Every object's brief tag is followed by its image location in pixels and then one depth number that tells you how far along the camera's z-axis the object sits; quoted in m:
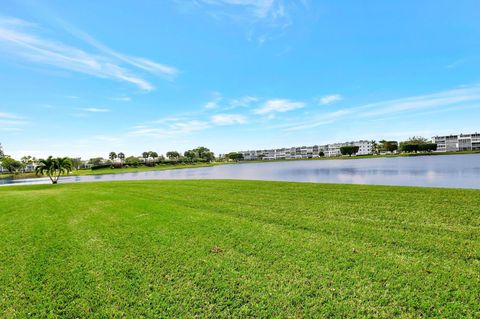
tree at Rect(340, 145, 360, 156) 128.50
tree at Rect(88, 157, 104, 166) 160.27
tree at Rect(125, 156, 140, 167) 114.00
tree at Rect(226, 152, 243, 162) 189.84
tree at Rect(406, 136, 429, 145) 131.11
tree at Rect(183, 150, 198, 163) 145.45
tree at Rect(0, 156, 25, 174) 89.26
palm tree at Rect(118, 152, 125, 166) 169.50
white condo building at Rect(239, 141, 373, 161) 162.29
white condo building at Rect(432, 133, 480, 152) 130.34
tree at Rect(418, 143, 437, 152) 117.00
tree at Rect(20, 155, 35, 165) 113.16
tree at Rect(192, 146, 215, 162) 161.89
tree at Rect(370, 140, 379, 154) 152.90
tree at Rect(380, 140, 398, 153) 131.75
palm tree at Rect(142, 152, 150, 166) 176.73
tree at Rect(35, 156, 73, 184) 29.78
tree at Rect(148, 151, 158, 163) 177.50
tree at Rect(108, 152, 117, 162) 159.00
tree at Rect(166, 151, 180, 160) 178.25
